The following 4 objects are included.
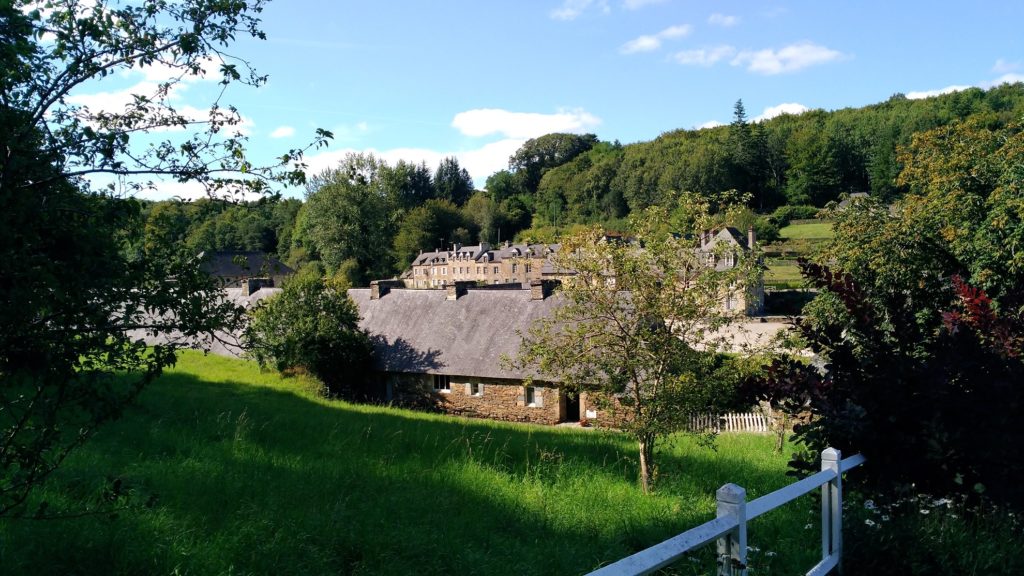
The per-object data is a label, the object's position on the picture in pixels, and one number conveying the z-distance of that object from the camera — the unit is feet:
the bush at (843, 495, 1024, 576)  17.26
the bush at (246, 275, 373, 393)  93.91
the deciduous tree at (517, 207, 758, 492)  32.48
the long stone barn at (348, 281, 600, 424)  90.89
